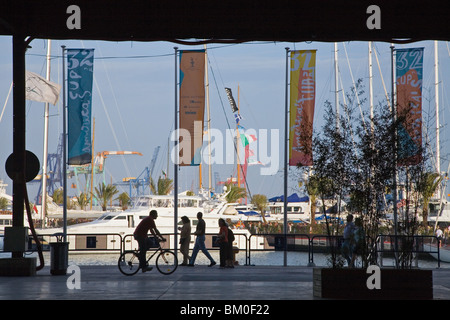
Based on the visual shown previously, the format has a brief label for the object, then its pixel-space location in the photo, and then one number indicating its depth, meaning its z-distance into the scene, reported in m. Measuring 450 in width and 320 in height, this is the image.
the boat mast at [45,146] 44.45
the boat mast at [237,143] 86.44
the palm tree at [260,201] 105.59
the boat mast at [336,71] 46.99
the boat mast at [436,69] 48.25
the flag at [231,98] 94.31
